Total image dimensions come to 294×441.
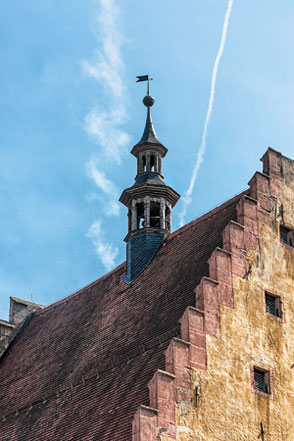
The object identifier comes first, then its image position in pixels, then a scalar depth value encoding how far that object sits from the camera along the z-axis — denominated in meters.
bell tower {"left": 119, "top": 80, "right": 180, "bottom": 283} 38.66
